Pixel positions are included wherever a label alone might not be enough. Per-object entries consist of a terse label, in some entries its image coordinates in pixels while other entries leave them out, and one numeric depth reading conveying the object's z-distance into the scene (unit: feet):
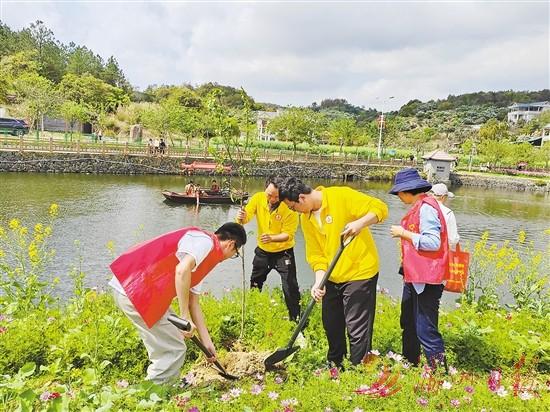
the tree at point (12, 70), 118.15
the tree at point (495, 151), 153.17
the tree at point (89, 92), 135.03
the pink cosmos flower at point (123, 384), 9.00
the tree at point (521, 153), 151.74
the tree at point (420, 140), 184.85
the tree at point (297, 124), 145.38
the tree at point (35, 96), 108.64
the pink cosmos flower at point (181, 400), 8.24
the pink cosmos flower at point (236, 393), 8.51
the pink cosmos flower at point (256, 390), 8.53
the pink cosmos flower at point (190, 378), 10.48
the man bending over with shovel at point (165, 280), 8.90
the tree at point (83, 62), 181.78
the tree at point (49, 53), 163.53
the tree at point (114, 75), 192.44
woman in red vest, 10.94
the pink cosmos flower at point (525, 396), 8.64
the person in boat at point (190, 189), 63.94
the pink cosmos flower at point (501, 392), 8.58
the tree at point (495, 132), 213.46
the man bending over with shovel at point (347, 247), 10.31
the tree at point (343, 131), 176.14
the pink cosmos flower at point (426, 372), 9.20
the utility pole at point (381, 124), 156.91
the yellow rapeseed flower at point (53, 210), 19.05
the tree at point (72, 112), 112.06
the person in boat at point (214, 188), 64.84
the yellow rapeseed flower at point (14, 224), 16.56
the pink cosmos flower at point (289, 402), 7.98
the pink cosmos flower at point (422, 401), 8.23
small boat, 63.05
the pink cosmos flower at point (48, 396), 7.93
